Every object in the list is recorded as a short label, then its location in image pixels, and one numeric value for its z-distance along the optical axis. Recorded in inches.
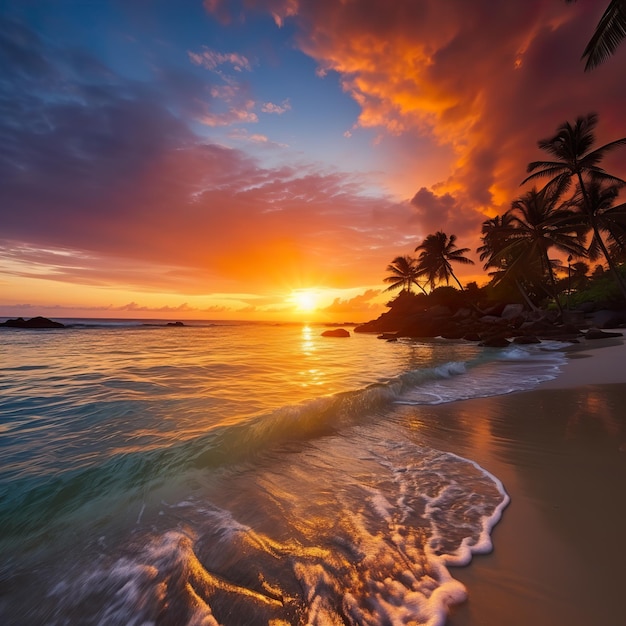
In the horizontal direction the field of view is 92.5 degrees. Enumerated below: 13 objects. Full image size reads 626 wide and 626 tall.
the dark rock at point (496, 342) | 798.5
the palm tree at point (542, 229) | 963.3
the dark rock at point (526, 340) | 839.1
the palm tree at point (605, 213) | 762.1
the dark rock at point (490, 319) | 1312.6
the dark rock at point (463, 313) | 1504.7
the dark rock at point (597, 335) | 816.3
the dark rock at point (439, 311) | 1520.7
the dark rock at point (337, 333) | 1380.8
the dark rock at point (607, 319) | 1126.0
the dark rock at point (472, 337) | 1044.5
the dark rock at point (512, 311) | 1366.5
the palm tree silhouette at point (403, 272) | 2069.4
